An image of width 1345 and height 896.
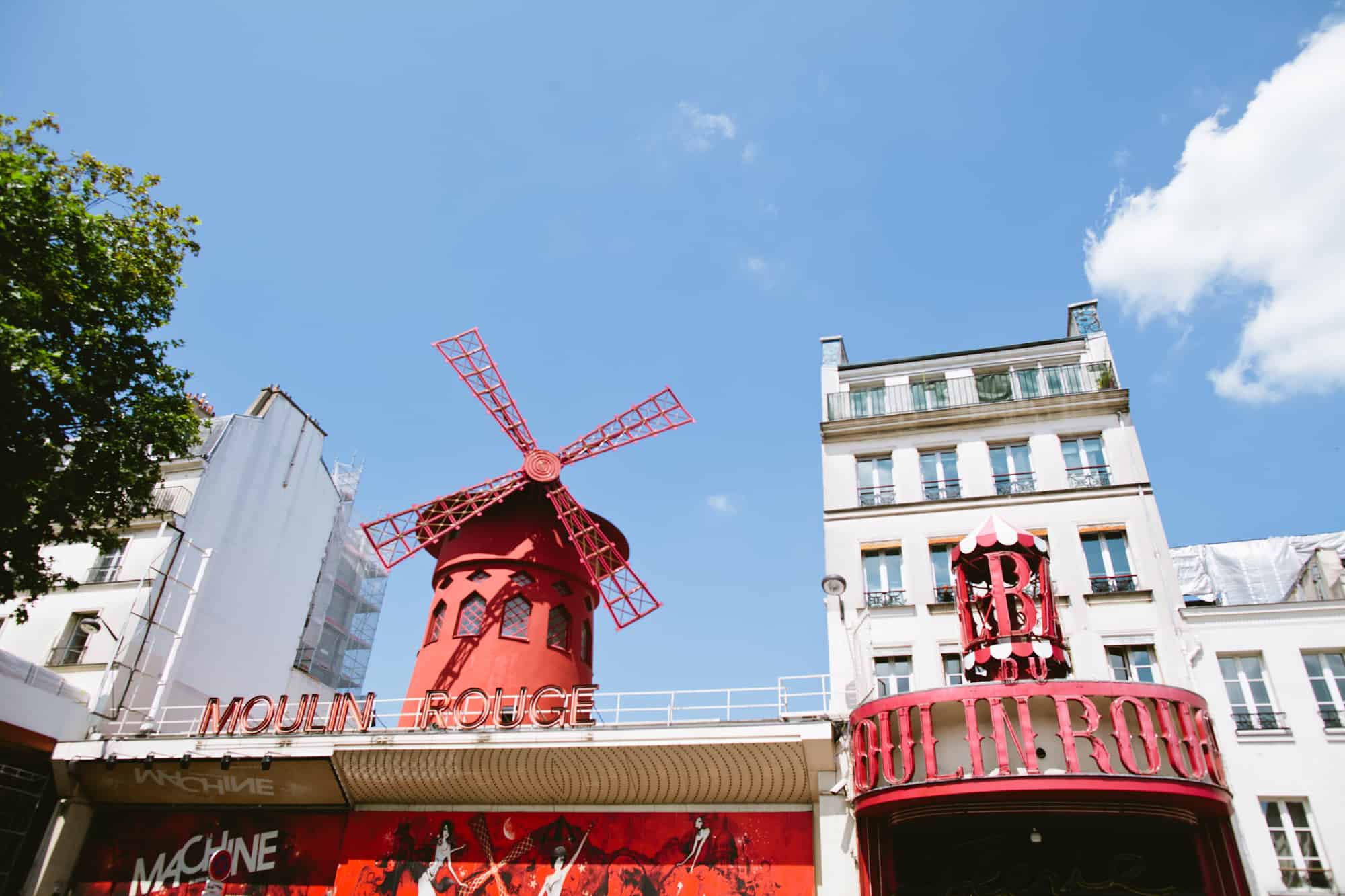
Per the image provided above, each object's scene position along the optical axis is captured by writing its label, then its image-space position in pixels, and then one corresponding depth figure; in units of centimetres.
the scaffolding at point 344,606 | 2492
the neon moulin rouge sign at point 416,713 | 1461
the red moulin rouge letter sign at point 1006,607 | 1177
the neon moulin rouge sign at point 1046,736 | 1098
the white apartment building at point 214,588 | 1811
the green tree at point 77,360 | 1228
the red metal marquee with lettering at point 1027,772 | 1102
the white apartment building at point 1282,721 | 1152
